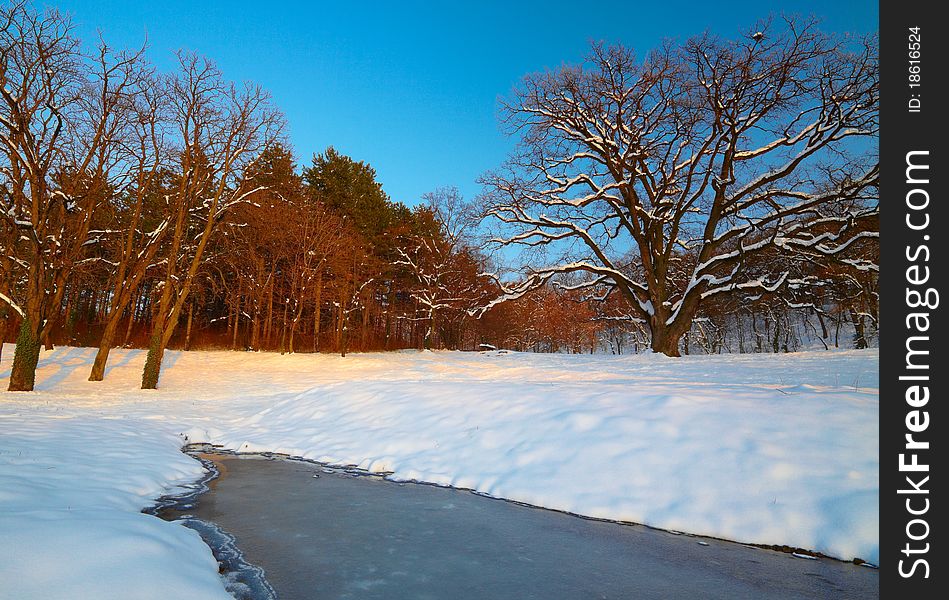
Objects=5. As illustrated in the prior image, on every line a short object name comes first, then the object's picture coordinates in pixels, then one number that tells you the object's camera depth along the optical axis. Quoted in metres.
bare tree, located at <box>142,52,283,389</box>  16.27
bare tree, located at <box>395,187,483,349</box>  35.62
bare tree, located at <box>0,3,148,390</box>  13.54
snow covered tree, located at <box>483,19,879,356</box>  15.88
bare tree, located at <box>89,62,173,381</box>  16.28
